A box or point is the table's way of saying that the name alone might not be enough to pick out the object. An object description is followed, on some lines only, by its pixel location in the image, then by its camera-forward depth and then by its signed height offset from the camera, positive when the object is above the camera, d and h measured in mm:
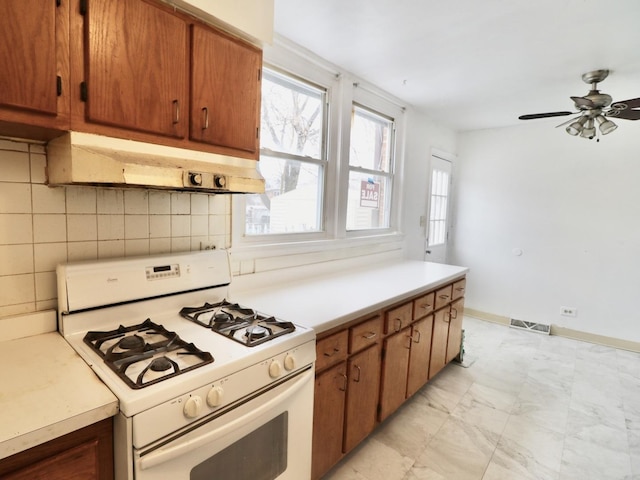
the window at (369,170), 2901 +360
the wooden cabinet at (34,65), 909 +366
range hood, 1024 +118
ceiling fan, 2236 +765
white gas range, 922 -498
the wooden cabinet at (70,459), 776 -623
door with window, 4062 +43
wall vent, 3947 -1266
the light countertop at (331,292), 1626 -482
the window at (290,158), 2145 +332
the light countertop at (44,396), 775 -508
